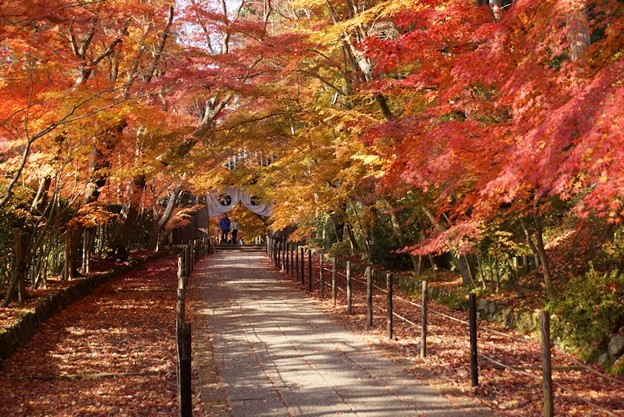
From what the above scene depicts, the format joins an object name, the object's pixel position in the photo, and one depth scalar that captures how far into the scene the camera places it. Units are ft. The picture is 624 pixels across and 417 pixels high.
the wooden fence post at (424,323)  26.16
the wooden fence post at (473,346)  21.70
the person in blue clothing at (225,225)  123.85
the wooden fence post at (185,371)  14.37
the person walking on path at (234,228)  126.62
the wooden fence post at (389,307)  29.76
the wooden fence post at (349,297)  37.99
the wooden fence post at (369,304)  33.76
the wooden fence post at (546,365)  16.93
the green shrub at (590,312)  25.13
